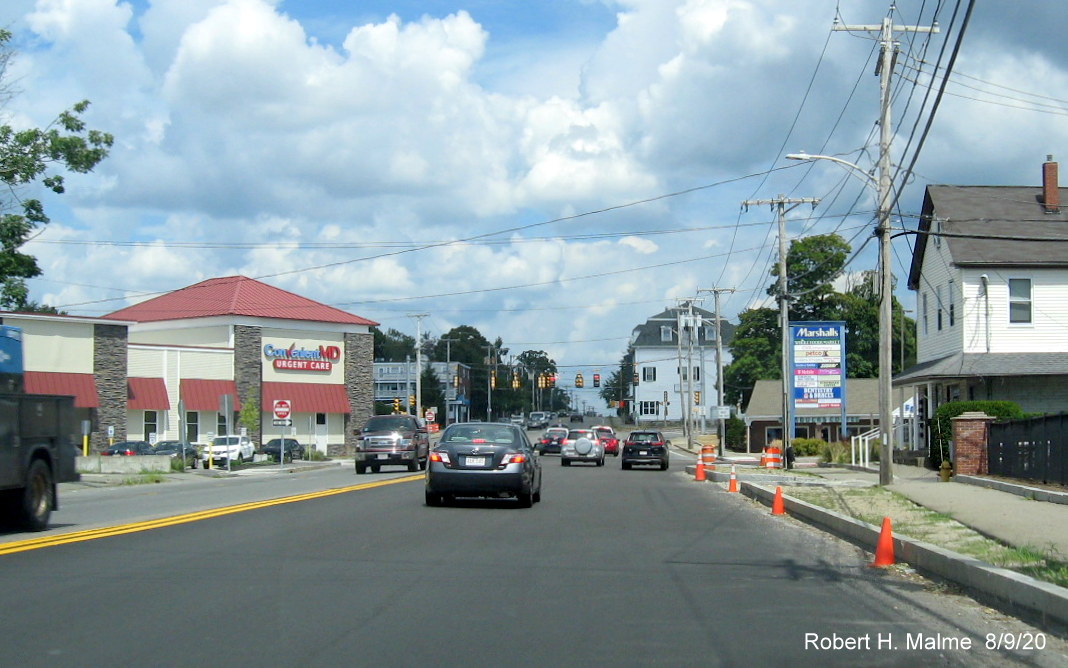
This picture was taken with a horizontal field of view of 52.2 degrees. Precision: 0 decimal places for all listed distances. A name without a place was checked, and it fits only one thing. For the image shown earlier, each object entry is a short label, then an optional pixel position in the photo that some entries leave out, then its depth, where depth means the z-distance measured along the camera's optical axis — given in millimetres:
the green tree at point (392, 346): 166775
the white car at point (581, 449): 46156
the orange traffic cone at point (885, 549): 11906
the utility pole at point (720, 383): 57781
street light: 24203
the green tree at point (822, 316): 71750
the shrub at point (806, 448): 53288
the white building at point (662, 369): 117756
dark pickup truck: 35344
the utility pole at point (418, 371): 70212
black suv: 41125
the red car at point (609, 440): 63188
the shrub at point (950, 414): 29359
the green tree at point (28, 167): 35219
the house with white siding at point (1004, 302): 32406
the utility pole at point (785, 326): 39156
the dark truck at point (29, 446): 14789
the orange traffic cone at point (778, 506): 19219
